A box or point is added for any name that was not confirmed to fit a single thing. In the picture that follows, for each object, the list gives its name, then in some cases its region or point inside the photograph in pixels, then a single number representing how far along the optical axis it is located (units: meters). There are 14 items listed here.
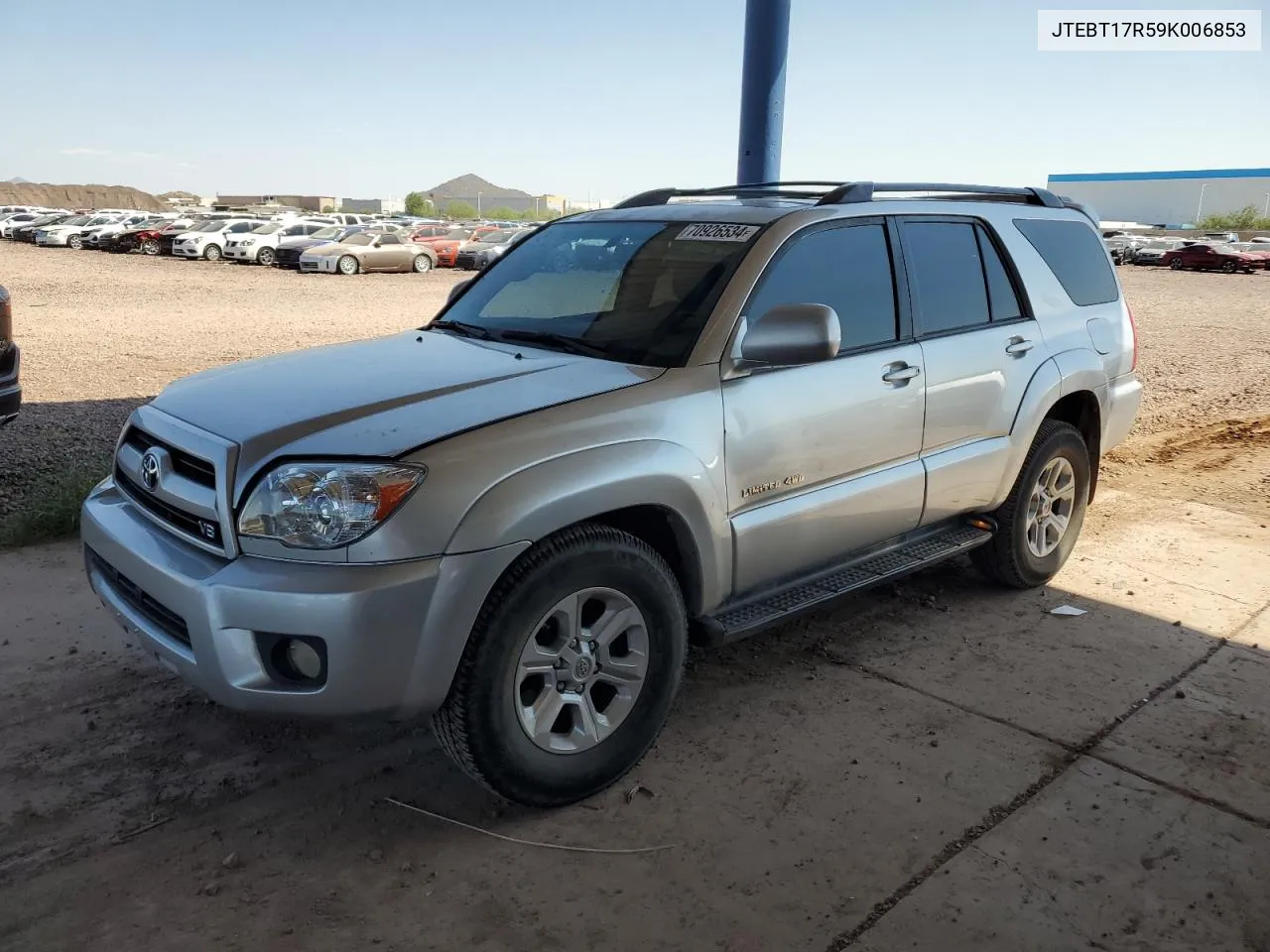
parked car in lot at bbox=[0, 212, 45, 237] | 44.12
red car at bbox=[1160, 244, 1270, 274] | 40.44
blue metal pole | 7.48
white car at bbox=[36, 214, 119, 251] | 38.12
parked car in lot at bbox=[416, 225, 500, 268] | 33.81
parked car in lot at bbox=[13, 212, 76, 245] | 40.92
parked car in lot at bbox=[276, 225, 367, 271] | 30.23
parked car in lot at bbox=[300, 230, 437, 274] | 28.95
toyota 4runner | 2.81
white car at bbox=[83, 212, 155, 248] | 36.34
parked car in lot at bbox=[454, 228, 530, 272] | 33.25
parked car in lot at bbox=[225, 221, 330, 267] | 32.09
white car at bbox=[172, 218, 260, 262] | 32.59
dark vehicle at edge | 6.27
